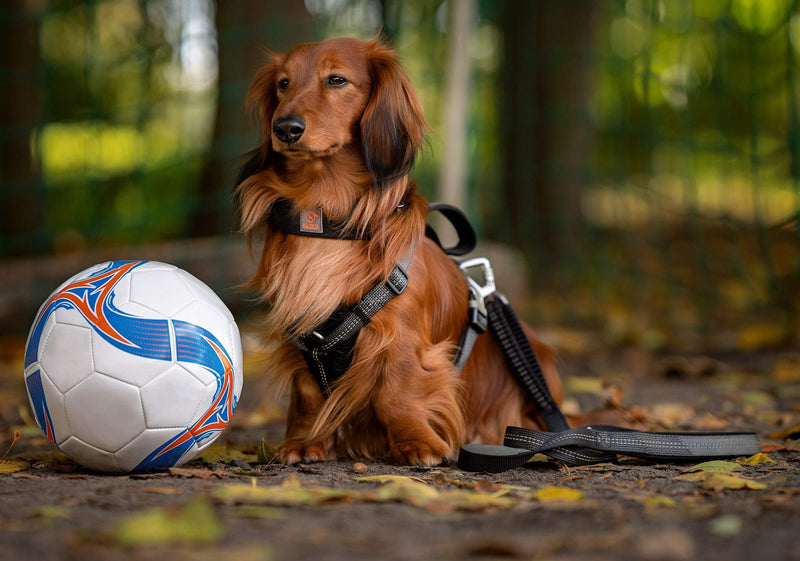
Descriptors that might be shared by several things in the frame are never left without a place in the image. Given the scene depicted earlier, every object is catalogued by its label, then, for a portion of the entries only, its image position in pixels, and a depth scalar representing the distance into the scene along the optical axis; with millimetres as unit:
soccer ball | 2068
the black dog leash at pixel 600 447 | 2301
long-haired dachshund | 2379
